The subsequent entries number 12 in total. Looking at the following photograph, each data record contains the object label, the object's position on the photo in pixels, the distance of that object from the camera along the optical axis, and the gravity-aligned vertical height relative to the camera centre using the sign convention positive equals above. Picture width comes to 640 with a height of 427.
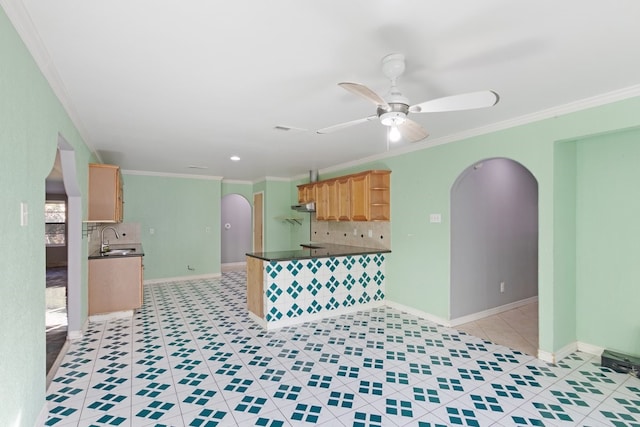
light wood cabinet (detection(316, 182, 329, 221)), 5.79 +0.22
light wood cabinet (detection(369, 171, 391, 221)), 4.87 +0.27
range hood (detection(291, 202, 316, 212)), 6.18 +0.13
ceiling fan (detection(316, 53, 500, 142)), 1.77 +0.65
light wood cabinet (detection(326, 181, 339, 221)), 5.53 +0.22
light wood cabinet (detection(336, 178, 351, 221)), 5.23 +0.25
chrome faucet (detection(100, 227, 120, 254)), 4.98 -0.46
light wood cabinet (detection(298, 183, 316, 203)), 6.24 +0.42
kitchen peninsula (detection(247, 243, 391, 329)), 4.04 -0.96
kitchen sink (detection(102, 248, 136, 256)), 4.72 -0.59
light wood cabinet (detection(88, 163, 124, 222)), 4.19 +0.28
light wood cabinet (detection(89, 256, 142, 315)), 4.27 -0.96
